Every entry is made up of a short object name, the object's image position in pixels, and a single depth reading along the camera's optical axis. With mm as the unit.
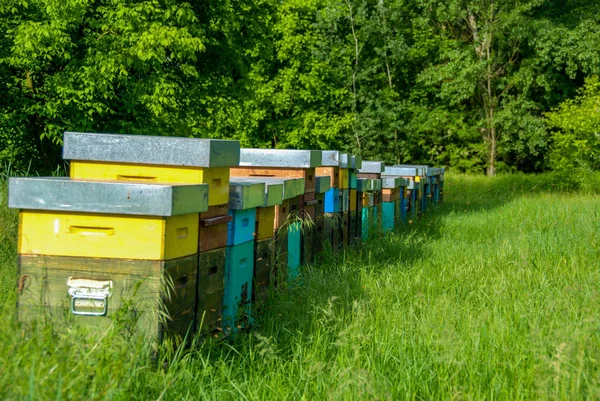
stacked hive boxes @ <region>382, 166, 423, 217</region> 13718
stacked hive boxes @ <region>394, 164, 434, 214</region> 14988
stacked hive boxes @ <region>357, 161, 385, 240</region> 9766
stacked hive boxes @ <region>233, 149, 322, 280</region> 6612
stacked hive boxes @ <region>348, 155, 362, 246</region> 8578
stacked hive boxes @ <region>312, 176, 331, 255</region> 7137
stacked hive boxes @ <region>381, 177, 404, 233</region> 11203
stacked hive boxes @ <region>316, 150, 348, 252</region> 7857
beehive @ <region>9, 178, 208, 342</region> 3434
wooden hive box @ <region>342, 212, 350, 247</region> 8481
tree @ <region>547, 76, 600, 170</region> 23047
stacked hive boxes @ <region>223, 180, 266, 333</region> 4453
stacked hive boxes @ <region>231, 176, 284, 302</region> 5000
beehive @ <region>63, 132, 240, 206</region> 4094
